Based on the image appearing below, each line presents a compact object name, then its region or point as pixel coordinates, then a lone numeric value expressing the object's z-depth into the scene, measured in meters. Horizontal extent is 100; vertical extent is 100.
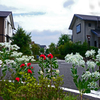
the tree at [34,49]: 33.46
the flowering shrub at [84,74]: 2.70
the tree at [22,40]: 19.41
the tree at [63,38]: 37.73
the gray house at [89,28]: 22.11
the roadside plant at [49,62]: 3.91
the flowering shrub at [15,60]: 4.03
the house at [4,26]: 20.31
